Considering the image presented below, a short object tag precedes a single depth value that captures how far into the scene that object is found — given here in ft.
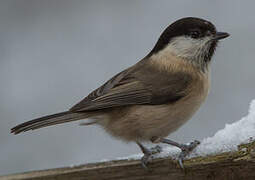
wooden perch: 14.28
